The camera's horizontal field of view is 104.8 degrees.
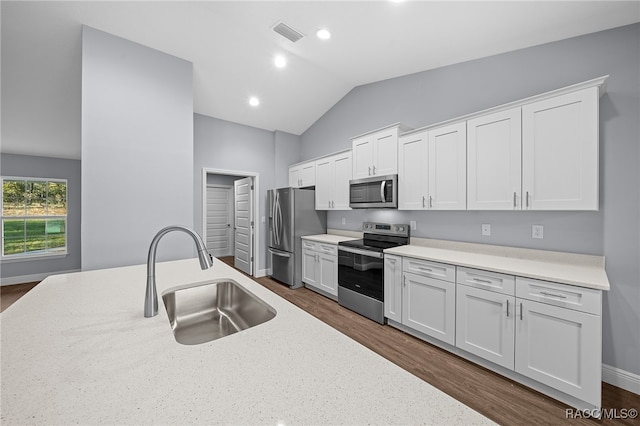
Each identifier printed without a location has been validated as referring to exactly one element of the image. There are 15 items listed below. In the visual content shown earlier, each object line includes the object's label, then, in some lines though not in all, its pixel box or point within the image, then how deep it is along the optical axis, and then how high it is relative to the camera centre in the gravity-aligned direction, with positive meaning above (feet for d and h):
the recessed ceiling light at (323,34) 8.26 +6.09
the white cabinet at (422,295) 7.39 -2.75
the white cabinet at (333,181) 12.30 +1.60
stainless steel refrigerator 13.65 -0.86
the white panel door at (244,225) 15.75 -0.92
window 14.75 -0.41
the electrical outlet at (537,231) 7.28 -0.56
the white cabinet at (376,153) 9.96 +2.54
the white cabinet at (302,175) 14.34 +2.26
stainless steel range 9.45 -2.30
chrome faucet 3.27 -0.74
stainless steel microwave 9.84 +0.83
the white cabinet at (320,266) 11.84 -2.81
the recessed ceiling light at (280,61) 10.16 +6.31
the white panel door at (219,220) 21.62 -0.79
